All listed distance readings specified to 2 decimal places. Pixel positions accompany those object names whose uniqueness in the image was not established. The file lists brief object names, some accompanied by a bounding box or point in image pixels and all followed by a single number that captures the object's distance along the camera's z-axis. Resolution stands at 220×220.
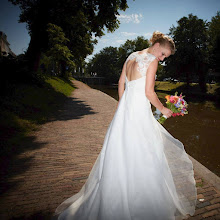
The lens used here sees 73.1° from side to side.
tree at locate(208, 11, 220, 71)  24.77
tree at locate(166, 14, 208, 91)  27.53
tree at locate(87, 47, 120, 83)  79.39
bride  1.94
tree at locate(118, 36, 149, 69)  55.34
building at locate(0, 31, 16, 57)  36.25
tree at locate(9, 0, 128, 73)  12.58
